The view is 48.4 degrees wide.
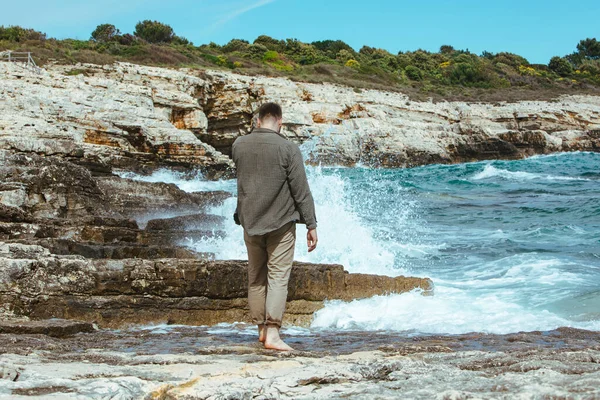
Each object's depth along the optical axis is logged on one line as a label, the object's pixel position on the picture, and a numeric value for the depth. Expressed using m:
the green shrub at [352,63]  55.72
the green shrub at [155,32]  60.03
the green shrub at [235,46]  57.91
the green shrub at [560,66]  67.62
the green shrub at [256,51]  55.59
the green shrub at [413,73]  58.84
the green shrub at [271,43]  61.66
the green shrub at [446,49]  82.06
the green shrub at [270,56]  55.03
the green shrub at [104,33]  52.03
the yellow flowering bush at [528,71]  66.31
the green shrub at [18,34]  42.27
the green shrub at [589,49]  80.94
